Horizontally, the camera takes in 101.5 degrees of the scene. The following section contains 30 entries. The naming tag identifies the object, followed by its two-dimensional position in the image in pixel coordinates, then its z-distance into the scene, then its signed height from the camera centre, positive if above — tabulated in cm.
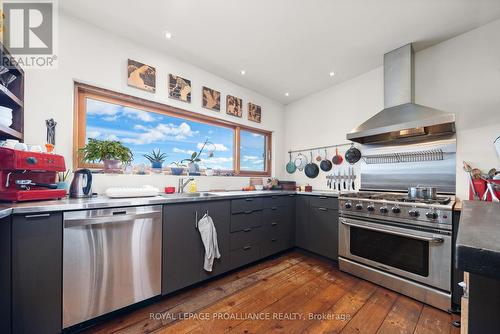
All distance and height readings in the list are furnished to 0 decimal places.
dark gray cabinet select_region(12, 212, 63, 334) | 117 -63
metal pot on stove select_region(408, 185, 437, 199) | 195 -24
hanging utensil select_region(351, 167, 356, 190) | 283 -19
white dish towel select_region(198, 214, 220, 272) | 193 -67
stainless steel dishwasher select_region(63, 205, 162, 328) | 134 -67
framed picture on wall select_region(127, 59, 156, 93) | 213 +99
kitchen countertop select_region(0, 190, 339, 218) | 117 -25
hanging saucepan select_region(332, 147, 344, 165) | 298 +15
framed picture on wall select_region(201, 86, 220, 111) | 272 +95
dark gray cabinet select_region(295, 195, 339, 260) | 249 -74
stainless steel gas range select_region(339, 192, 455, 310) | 169 -71
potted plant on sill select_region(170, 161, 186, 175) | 246 -1
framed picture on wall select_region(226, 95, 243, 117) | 300 +94
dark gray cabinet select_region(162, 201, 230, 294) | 175 -70
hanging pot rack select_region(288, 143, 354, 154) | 299 +33
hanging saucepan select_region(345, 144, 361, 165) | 277 +18
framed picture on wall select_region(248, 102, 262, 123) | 329 +91
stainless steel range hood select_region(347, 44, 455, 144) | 198 +58
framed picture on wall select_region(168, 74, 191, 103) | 241 +97
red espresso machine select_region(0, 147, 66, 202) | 127 -5
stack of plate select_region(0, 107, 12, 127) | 133 +34
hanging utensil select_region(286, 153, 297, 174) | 362 +2
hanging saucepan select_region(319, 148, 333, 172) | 309 +5
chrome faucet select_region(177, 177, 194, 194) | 241 -20
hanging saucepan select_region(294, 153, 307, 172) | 348 +12
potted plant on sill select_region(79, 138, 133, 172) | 179 +13
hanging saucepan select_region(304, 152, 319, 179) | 327 -3
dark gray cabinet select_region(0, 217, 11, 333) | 114 -59
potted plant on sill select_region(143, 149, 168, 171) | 235 +11
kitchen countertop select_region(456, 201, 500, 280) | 38 -17
